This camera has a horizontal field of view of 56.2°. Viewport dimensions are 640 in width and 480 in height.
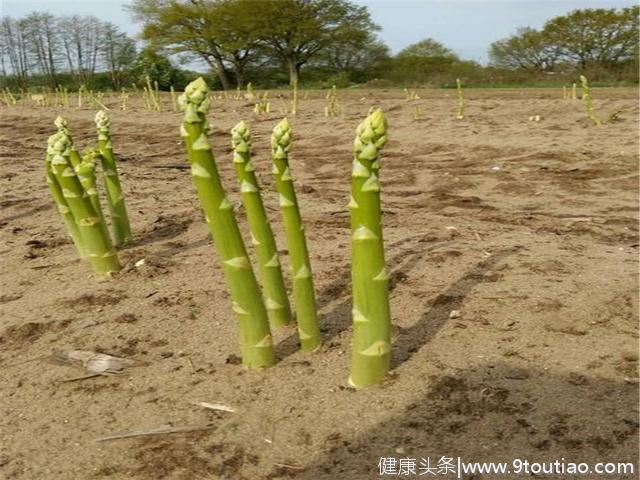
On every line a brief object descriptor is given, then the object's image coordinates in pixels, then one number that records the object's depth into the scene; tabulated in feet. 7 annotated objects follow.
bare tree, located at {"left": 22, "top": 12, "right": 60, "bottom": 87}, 142.10
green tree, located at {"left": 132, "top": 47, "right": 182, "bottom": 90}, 144.87
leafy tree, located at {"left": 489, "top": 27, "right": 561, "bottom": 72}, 137.39
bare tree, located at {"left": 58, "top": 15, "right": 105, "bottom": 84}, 148.25
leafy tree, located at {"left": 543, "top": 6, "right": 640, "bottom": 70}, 126.93
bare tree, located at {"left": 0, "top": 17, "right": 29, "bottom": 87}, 138.21
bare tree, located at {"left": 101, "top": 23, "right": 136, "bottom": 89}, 155.94
